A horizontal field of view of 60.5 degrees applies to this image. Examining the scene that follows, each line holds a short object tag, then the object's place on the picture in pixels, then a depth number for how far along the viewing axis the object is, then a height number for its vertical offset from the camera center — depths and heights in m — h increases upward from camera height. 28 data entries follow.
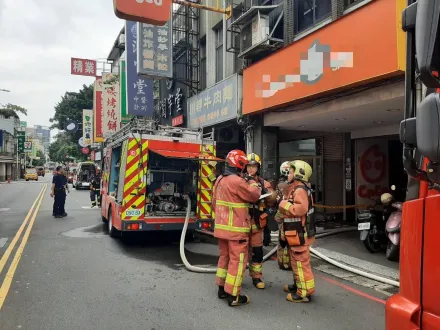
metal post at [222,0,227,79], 12.95 +3.98
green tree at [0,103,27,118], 57.99 +8.75
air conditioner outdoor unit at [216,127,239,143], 14.34 +1.16
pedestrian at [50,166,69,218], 12.05 -0.88
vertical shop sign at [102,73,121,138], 26.33 +4.08
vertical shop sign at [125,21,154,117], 15.84 +3.26
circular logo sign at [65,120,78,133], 43.83 +4.45
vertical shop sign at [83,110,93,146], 38.00 +3.94
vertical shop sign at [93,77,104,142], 27.06 +3.92
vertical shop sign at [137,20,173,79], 13.48 +4.17
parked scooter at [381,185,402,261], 6.21 -1.09
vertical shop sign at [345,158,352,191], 10.62 -0.23
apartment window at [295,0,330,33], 8.91 +3.78
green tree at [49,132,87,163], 51.28 +2.39
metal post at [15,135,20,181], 60.84 -1.07
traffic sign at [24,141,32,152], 69.38 +3.52
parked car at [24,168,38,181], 54.69 -1.47
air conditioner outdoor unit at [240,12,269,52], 10.12 +3.74
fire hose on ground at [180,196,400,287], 5.43 -1.61
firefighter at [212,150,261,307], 4.31 -0.68
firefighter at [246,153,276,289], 4.64 -0.71
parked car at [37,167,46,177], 71.88 -1.17
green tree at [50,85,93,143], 46.75 +7.47
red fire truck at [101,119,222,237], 7.29 -0.30
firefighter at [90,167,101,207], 14.96 -0.98
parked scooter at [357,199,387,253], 7.11 -1.26
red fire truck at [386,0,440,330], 1.68 -0.10
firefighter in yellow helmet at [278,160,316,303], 4.37 -0.76
